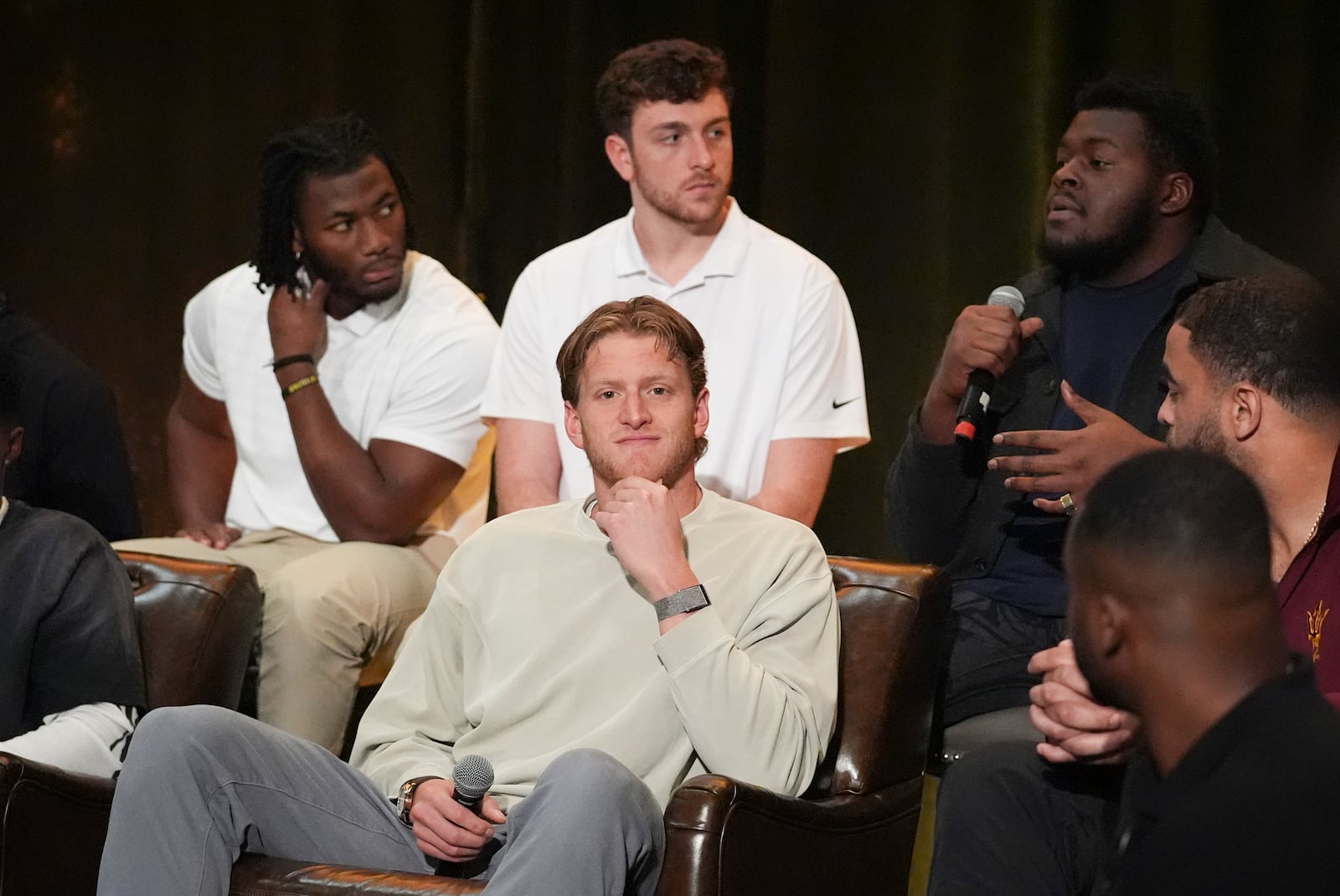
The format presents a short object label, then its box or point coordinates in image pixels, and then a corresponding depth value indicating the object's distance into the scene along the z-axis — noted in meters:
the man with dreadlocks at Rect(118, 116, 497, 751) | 7.04
